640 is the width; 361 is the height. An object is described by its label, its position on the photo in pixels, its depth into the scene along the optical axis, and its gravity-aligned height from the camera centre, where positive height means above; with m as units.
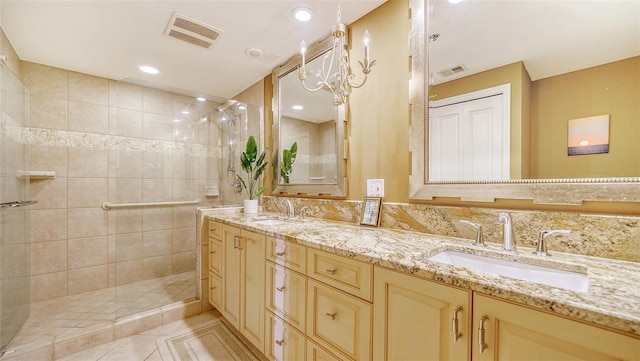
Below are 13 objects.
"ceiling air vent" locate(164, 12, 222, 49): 1.73 +1.08
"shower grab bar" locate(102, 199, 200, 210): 2.62 -0.26
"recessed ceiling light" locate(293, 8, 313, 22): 1.63 +1.09
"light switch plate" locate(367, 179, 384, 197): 1.58 -0.05
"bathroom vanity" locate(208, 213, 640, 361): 0.56 -0.36
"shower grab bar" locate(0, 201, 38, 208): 1.70 -0.18
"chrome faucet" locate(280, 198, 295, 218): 2.07 -0.23
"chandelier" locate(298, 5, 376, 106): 1.34 +0.72
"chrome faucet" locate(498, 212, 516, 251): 1.00 -0.21
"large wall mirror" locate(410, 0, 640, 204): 0.90 +0.34
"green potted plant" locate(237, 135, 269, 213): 2.39 +0.13
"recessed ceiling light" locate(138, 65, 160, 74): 2.42 +1.06
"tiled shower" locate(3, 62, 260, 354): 2.31 -0.09
